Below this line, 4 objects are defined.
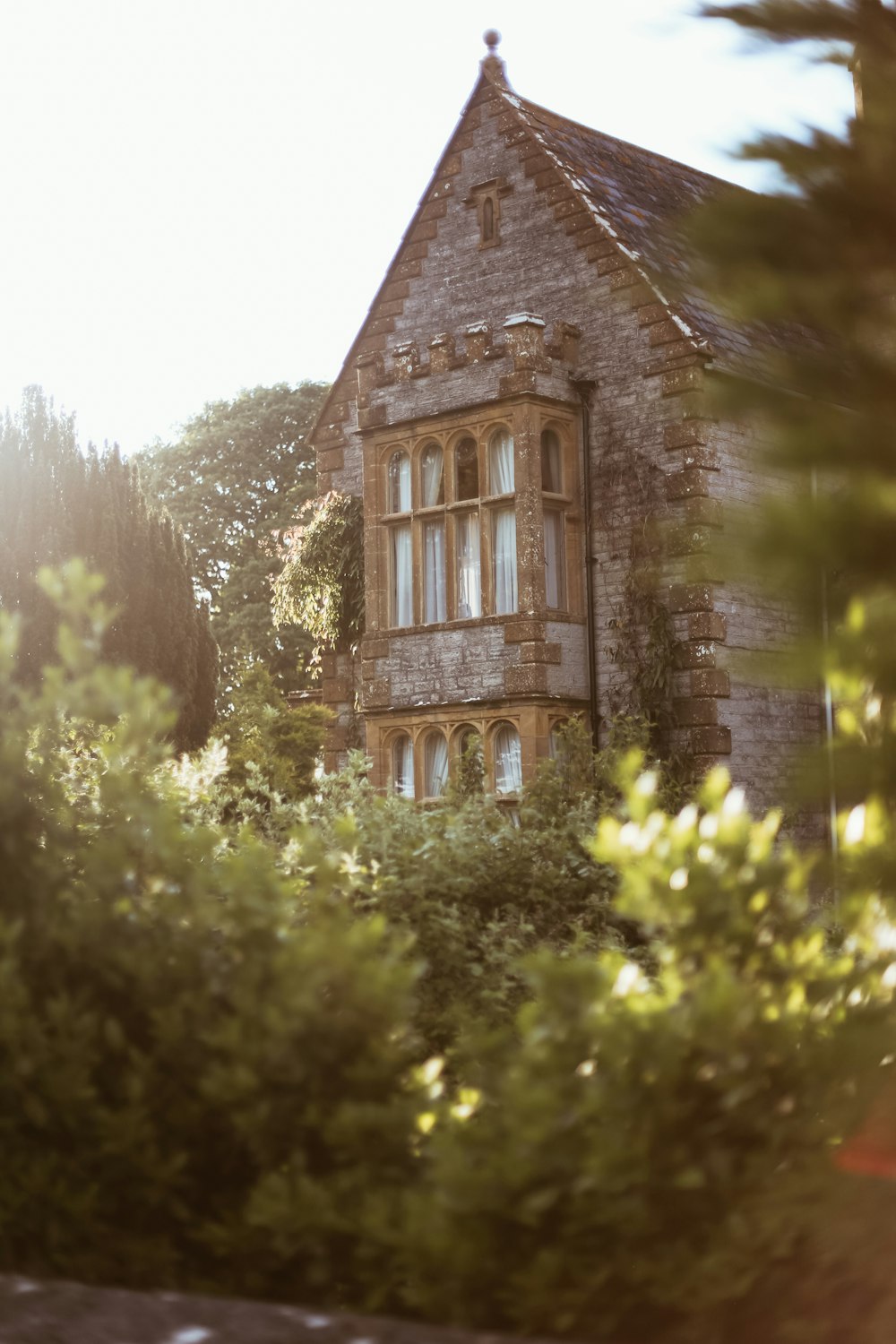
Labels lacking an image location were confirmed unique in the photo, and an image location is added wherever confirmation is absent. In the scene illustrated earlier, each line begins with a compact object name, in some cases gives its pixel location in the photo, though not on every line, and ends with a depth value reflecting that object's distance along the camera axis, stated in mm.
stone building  14336
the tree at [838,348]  2869
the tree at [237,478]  40281
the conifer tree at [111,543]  26250
